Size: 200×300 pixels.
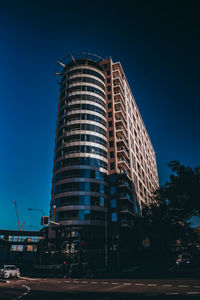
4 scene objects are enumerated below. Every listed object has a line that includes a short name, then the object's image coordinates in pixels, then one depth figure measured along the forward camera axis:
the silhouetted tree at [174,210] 31.78
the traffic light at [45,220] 20.14
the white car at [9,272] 23.48
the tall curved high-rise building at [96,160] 41.03
